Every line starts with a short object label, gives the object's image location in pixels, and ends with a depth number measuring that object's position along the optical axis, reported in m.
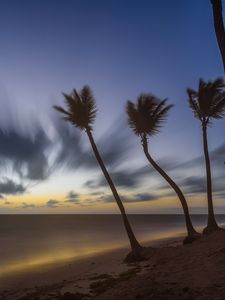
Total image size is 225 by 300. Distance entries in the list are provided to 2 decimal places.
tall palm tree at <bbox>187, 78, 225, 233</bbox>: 12.15
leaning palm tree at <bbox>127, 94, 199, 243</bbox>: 11.80
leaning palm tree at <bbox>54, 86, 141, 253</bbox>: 10.99
